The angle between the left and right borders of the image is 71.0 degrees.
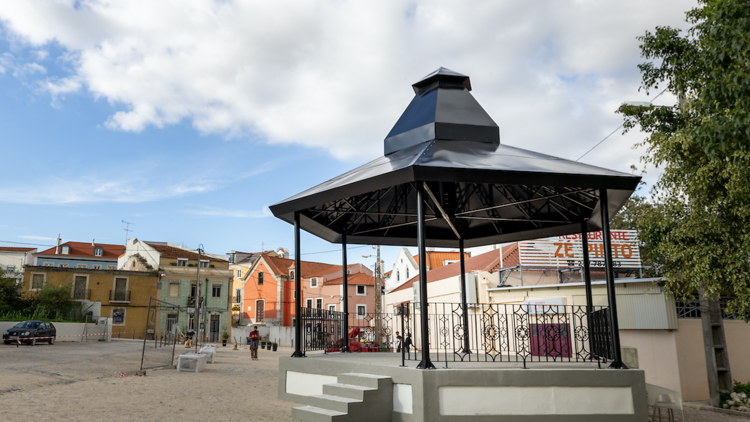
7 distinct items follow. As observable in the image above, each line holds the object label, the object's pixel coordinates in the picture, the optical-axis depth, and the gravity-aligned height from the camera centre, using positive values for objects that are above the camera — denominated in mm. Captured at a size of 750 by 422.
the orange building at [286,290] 54344 +2571
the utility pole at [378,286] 29711 +1591
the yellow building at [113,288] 41938 +2363
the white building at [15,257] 59031 +6795
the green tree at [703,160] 7446 +2887
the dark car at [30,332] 27125 -785
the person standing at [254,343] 26312 -1375
